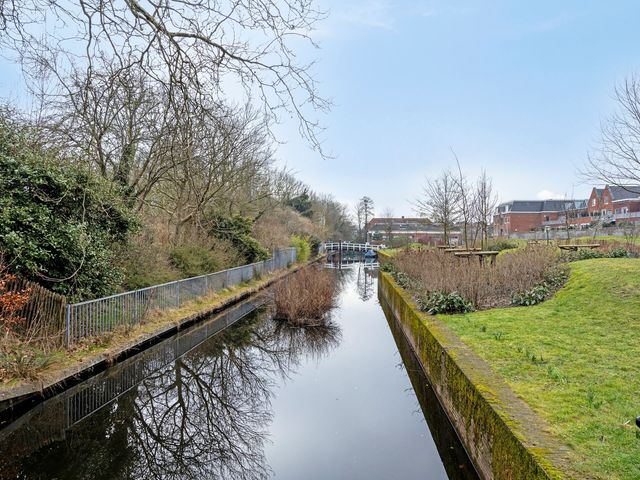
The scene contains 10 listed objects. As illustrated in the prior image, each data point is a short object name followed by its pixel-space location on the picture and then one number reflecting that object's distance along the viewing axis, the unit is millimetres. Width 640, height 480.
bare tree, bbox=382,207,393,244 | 47938
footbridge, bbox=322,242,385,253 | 57000
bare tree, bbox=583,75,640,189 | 9161
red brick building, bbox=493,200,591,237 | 62438
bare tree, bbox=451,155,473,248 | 19725
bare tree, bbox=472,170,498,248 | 16648
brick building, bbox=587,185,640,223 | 45694
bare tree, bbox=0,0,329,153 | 3891
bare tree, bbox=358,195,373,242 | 73500
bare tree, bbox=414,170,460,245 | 21641
